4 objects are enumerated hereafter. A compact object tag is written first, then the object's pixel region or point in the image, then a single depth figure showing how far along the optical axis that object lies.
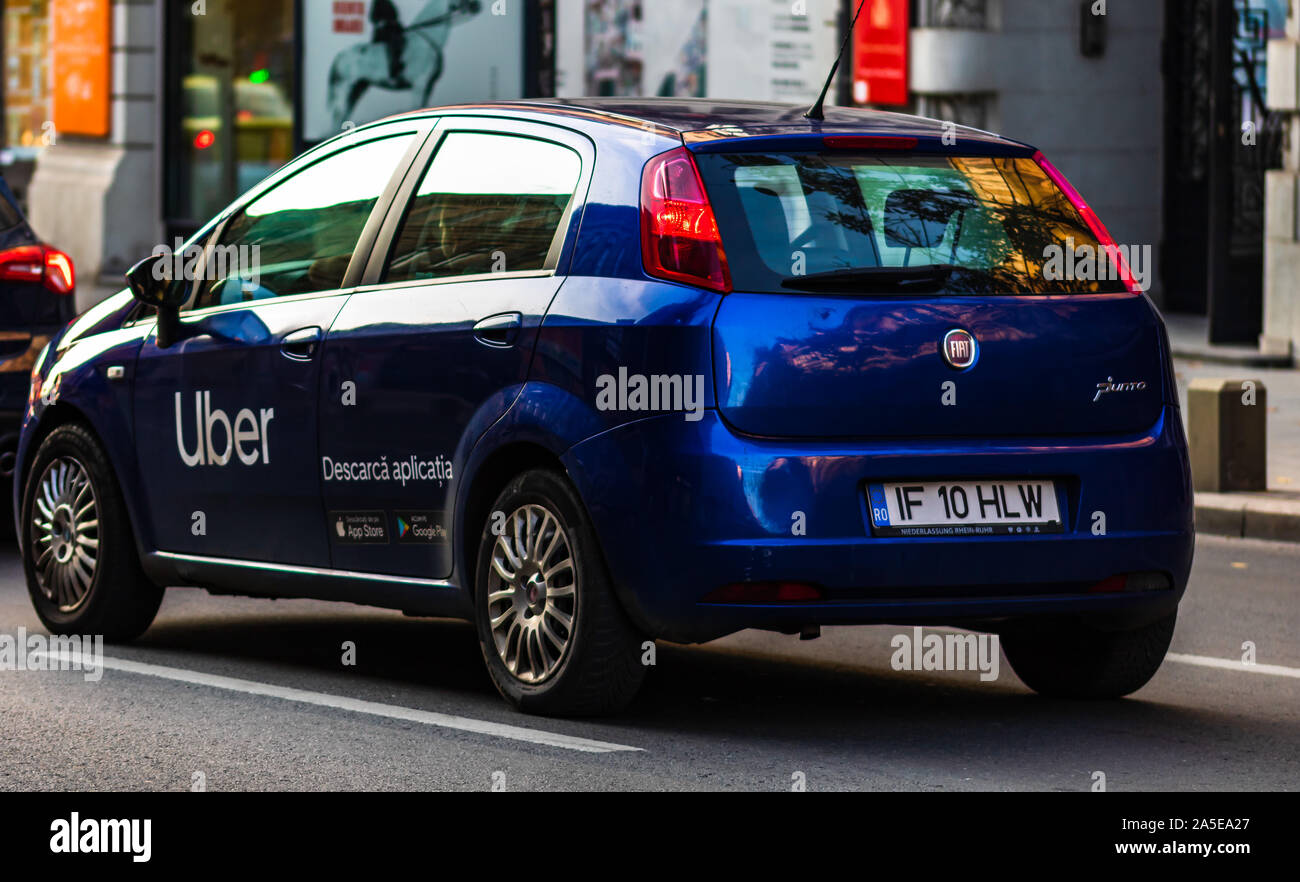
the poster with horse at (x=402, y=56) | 21.53
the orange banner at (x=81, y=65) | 27.97
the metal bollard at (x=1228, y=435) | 11.90
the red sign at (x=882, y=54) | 22.53
